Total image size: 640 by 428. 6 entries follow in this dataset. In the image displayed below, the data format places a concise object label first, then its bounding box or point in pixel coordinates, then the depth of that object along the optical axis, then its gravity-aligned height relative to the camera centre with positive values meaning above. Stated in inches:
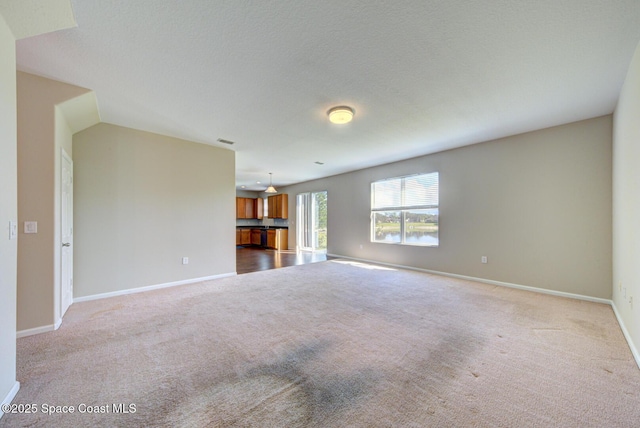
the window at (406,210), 205.5 +4.0
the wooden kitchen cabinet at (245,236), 422.8 -37.8
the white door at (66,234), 113.2 -9.4
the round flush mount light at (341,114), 118.6 +48.0
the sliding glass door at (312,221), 341.7 -9.2
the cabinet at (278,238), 366.9 -36.1
